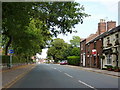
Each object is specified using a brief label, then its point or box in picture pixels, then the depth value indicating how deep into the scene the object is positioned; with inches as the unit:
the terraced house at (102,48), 847.8
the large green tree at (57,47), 2822.0
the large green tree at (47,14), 350.5
